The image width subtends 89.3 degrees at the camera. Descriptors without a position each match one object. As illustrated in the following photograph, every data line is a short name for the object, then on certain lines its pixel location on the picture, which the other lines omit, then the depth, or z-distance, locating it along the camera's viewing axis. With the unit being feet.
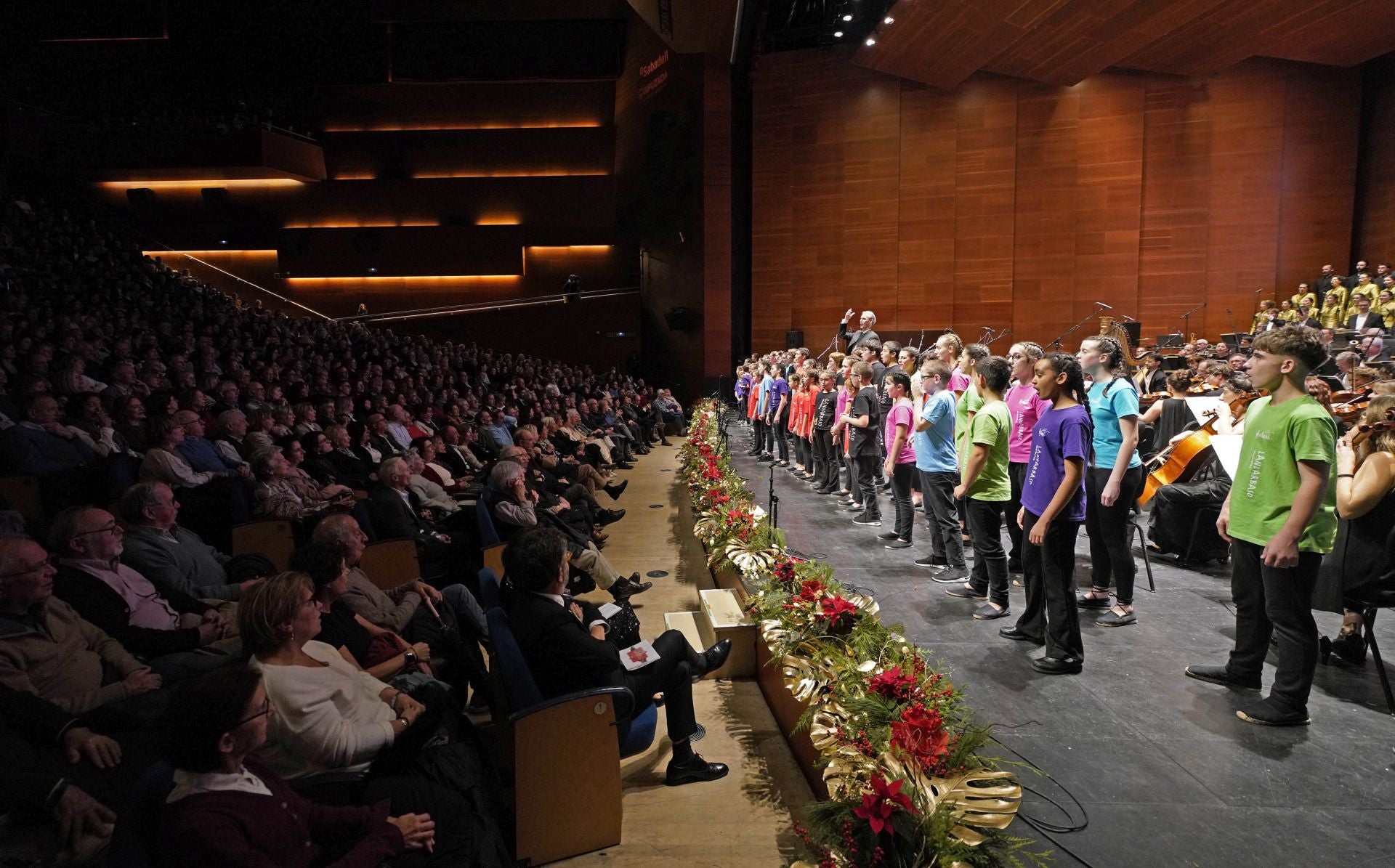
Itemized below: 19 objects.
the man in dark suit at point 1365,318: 35.91
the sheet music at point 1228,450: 13.24
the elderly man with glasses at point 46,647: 7.01
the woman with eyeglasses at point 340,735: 6.30
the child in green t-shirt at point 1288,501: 8.66
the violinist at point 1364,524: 9.66
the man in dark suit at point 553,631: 7.72
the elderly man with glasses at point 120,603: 8.33
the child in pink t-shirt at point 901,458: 18.21
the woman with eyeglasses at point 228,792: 4.44
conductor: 33.73
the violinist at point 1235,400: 17.15
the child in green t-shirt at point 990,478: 12.84
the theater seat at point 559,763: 7.21
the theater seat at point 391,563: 12.16
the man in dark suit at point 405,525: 13.79
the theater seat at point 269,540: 12.51
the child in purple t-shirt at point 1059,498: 10.46
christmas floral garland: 5.81
